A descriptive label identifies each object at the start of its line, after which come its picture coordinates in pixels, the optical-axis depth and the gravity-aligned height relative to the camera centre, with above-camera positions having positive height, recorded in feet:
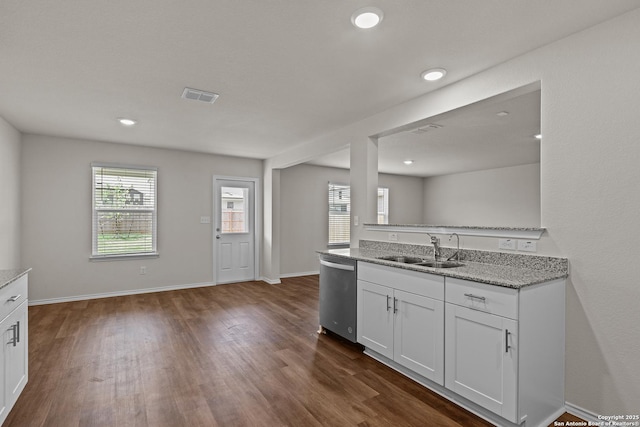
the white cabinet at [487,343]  6.26 -2.76
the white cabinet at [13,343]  6.34 -2.76
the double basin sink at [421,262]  9.13 -1.45
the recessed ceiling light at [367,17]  6.28 +3.81
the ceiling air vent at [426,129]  14.41 +3.76
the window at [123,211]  16.90 +0.00
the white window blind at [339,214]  24.94 -0.14
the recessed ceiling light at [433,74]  8.71 +3.73
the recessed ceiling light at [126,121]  13.07 +3.61
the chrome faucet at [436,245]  9.73 -0.96
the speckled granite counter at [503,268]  6.57 -1.29
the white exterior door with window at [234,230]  20.30 -1.13
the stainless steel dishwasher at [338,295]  10.45 -2.78
